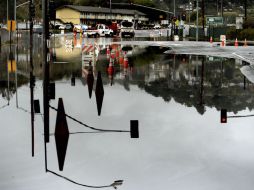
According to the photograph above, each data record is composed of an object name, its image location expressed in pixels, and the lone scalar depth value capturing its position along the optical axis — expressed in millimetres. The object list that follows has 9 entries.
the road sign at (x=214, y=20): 86019
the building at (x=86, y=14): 164625
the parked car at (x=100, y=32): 96562
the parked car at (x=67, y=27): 129125
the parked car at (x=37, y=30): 112250
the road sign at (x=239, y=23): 80000
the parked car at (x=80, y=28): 115656
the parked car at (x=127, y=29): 98756
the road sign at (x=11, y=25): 50000
